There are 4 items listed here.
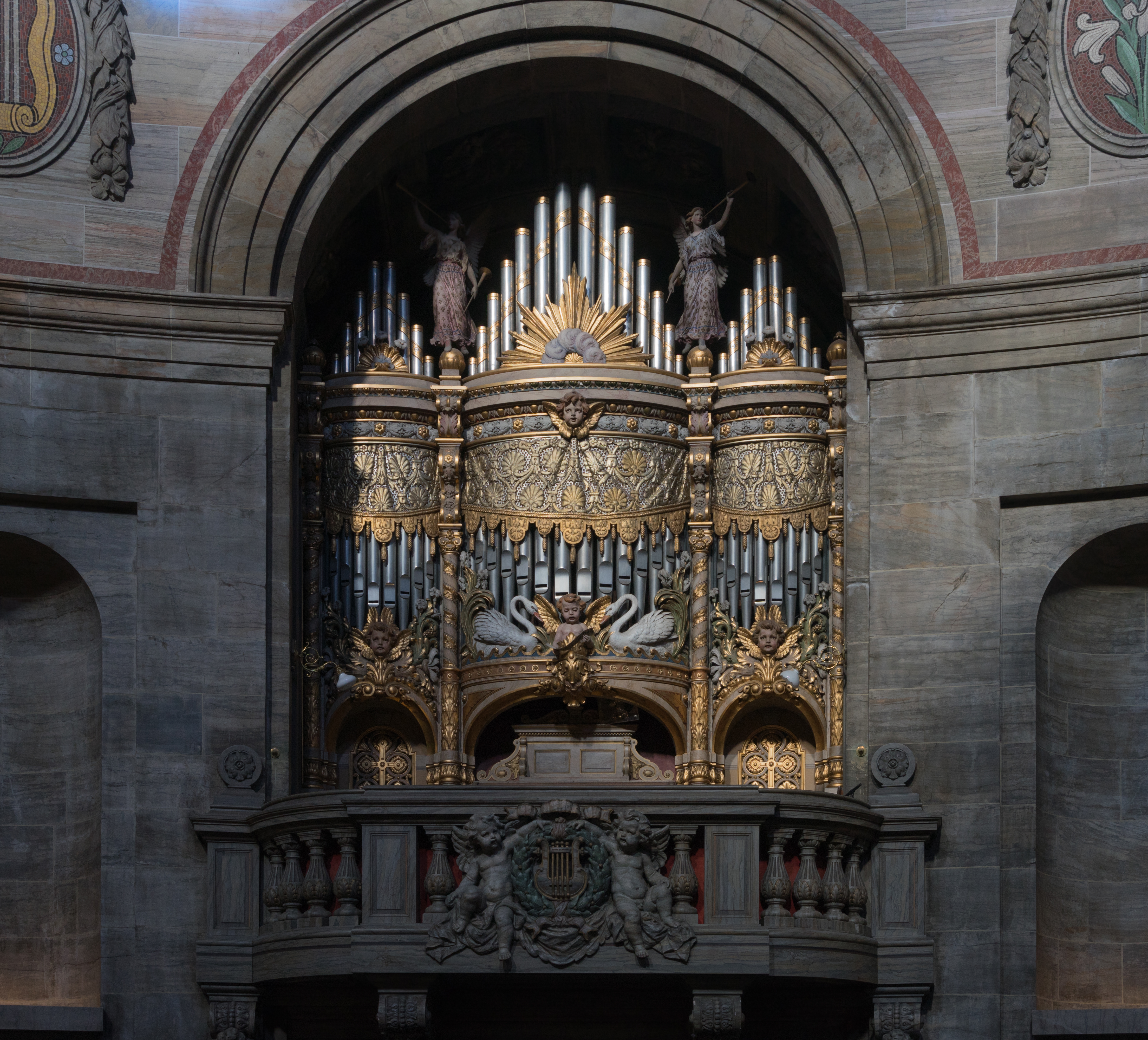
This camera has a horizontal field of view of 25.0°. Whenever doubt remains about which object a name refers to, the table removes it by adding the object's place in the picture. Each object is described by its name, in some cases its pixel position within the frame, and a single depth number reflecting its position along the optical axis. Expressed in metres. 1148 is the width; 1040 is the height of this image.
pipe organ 22.70
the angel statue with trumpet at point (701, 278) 23.41
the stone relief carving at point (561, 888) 19.81
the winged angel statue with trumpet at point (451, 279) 23.48
